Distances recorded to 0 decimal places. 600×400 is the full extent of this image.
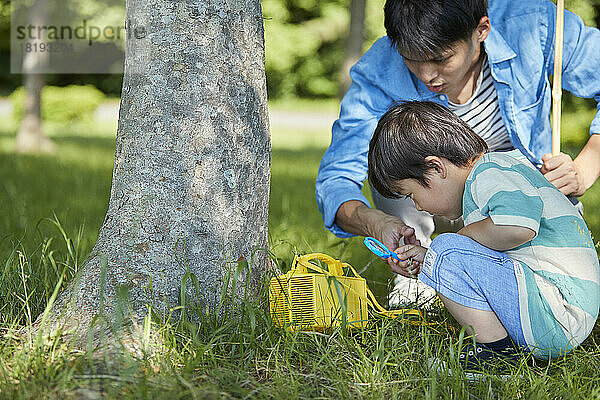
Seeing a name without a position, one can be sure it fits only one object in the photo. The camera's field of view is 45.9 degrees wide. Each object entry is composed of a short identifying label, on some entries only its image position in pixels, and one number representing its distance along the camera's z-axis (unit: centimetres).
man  262
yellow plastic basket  218
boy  201
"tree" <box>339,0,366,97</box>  1223
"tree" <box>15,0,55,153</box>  936
